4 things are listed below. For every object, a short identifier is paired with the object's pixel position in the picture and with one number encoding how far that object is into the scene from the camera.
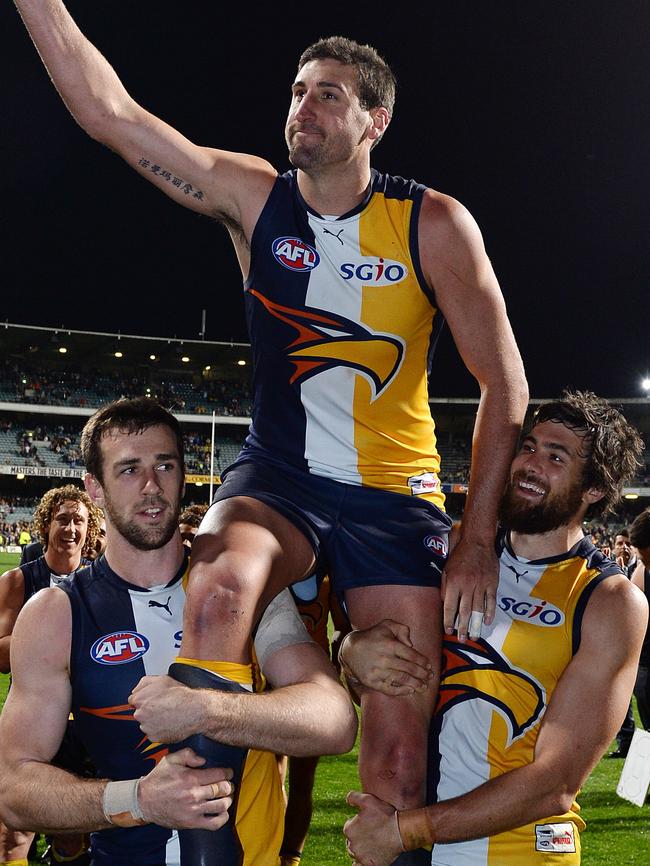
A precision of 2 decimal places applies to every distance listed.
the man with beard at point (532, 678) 3.00
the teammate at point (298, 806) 5.10
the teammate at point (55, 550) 5.66
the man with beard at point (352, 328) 3.13
